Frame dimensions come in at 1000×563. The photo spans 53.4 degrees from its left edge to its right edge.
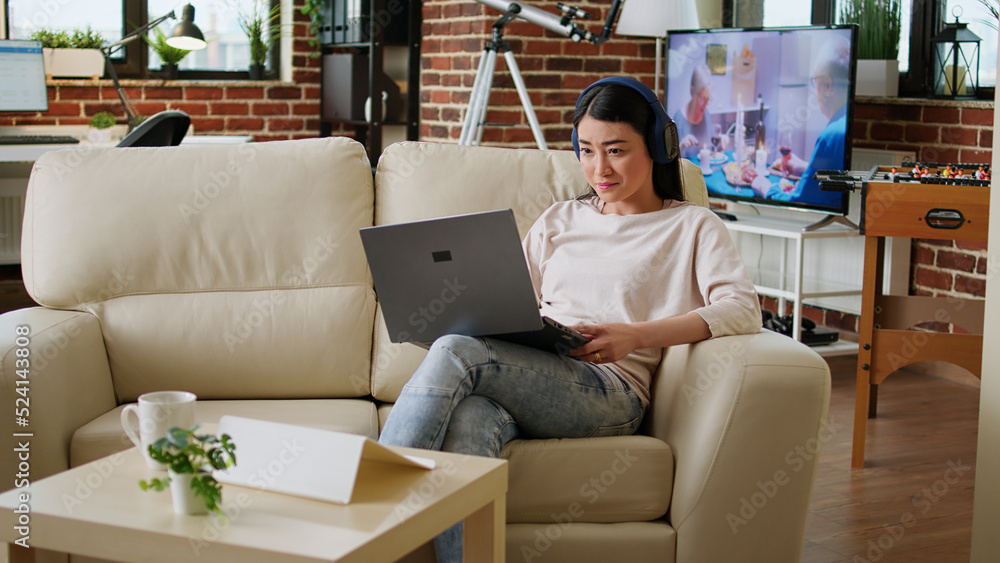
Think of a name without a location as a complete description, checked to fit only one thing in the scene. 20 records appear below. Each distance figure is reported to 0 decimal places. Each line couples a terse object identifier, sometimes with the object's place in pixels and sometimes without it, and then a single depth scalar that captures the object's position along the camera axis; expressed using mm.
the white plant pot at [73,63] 4742
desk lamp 4406
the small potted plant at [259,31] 5387
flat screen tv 3471
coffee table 1100
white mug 1271
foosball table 2492
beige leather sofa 1671
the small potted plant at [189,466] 1146
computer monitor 4223
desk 3617
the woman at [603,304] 1595
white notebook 1216
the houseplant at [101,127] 4410
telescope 3664
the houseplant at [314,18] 5258
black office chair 3287
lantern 3494
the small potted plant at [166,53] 5156
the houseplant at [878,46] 3721
